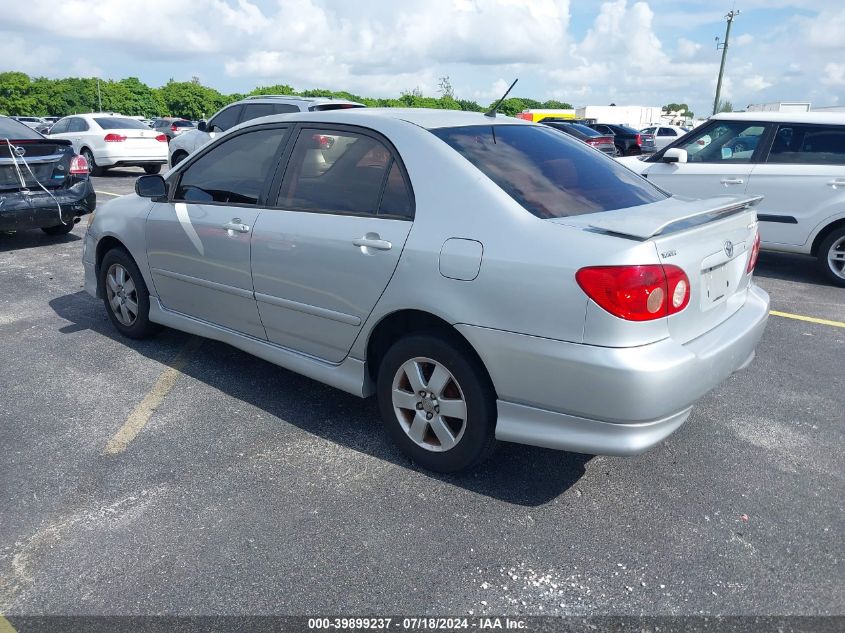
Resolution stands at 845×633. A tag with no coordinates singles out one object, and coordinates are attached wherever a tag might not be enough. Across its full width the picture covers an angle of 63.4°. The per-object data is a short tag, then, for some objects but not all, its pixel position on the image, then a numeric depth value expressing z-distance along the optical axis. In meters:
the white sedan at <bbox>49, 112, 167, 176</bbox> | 15.98
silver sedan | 2.62
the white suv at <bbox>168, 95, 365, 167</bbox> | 10.55
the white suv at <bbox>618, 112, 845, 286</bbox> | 6.73
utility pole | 41.37
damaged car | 7.45
